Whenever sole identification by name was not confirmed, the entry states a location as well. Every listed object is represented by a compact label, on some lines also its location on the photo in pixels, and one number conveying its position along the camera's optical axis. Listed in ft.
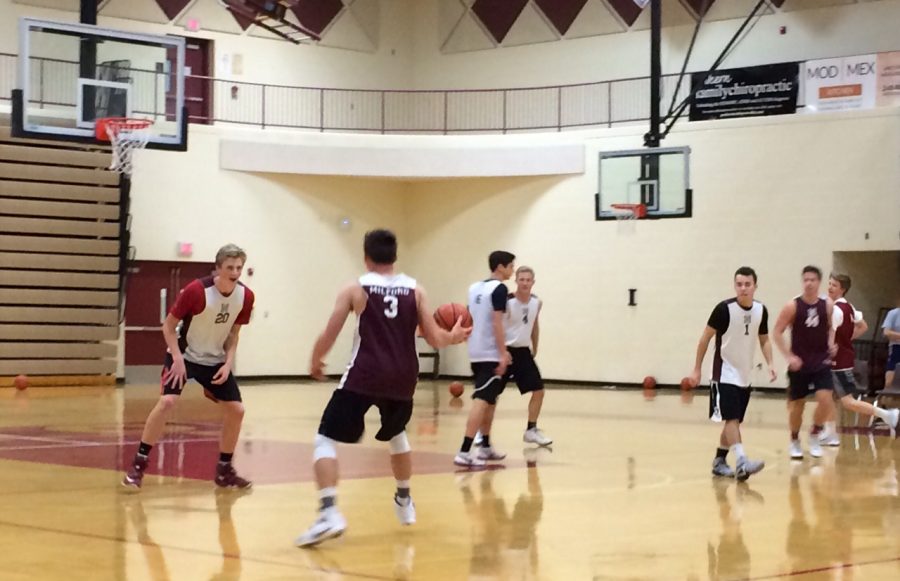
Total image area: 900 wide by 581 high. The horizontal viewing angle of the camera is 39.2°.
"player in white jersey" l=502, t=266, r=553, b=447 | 43.60
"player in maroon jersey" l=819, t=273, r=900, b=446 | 49.24
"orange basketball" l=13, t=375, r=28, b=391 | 85.71
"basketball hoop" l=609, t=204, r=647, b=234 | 89.51
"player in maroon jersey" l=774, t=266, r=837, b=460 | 44.27
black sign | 89.61
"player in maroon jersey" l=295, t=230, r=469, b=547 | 26.02
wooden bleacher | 88.38
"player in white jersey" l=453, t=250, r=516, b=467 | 40.45
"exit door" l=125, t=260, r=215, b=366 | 95.25
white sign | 85.66
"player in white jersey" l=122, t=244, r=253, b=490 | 33.55
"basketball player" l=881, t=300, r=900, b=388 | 63.98
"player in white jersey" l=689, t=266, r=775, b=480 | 38.22
